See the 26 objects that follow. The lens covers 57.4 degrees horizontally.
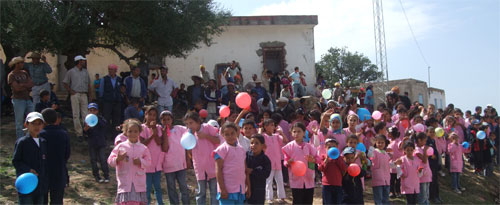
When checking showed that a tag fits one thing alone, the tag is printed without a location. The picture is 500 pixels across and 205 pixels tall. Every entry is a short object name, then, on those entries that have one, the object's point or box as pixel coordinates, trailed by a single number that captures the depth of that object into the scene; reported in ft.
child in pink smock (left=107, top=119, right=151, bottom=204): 17.37
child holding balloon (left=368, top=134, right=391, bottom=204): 23.53
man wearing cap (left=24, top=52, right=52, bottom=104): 30.54
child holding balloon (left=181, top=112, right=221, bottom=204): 19.62
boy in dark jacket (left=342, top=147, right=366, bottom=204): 20.78
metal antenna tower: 57.75
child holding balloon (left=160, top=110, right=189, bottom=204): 20.59
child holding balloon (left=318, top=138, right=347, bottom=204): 20.57
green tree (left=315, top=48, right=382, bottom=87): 112.68
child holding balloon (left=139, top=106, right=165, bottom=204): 20.47
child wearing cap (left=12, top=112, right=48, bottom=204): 16.93
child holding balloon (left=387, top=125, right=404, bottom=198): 27.07
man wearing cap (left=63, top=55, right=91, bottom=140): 30.58
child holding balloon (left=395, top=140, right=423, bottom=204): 24.47
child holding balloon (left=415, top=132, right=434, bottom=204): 25.30
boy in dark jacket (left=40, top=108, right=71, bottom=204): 18.49
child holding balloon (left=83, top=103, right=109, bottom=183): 25.30
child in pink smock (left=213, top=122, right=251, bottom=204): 17.33
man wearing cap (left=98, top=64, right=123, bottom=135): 31.19
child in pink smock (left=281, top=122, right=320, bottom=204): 21.27
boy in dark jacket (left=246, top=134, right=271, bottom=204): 18.07
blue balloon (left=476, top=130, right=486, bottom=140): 38.40
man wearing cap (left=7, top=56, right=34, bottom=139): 26.55
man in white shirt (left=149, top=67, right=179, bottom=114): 32.01
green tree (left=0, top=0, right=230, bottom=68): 31.07
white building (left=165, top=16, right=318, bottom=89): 58.54
